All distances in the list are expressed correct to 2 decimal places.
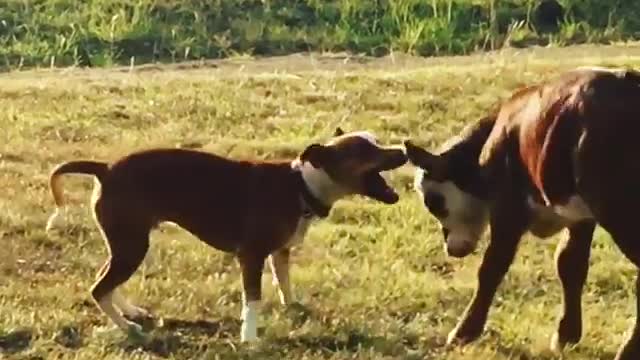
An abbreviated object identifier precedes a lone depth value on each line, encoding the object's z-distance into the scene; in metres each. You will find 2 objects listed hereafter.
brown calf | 9.24
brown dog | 10.46
